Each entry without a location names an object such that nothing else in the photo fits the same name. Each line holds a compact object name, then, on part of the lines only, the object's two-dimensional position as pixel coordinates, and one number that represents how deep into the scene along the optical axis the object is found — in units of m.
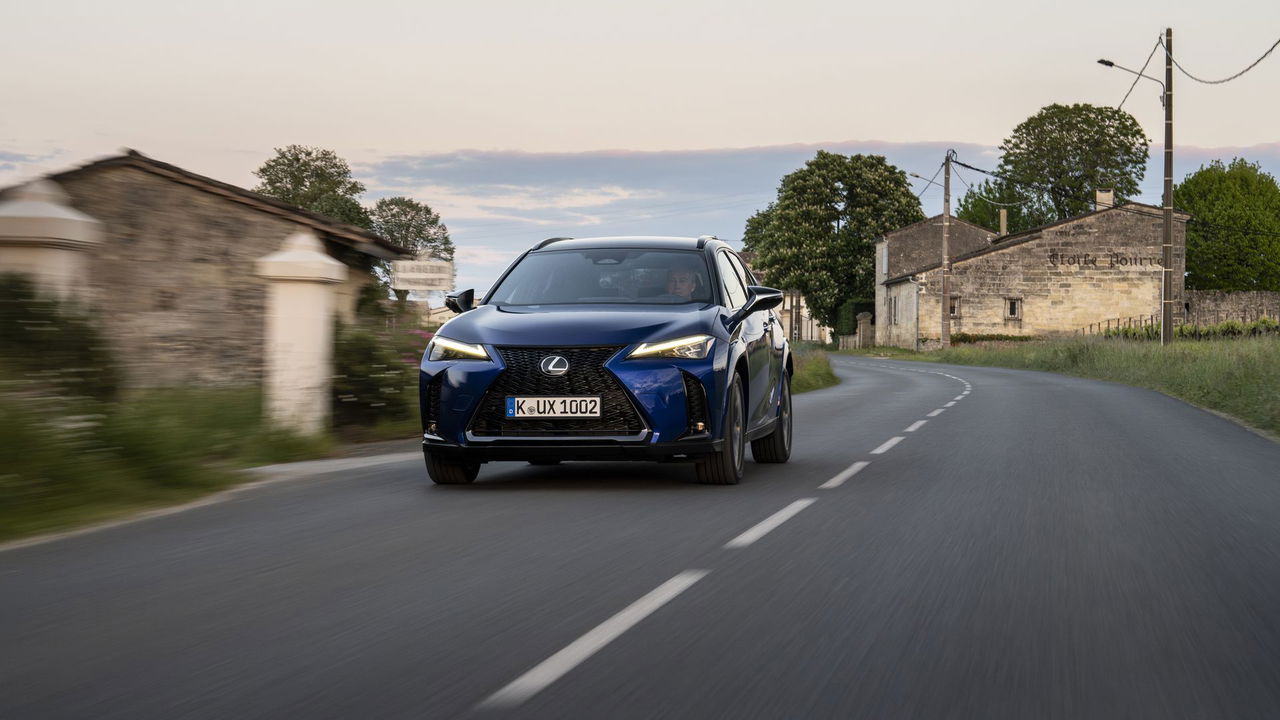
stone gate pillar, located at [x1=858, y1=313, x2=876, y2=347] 78.06
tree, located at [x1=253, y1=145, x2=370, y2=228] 104.94
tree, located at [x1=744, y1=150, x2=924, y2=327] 77.19
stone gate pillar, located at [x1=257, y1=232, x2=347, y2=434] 11.78
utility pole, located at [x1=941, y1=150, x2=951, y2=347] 52.66
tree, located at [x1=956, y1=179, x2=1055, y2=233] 96.56
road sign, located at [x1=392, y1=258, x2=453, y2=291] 19.11
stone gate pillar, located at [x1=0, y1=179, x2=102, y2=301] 10.11
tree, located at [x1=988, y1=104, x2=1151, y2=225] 83.12
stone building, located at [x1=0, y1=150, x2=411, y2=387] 16.53
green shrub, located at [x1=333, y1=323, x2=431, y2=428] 13.26
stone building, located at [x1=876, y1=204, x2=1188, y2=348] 68.06
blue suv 8.70
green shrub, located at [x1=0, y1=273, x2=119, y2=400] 8.54
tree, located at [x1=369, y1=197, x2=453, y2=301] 118.31
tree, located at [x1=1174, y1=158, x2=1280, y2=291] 85.88
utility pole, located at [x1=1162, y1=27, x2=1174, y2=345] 36.19
